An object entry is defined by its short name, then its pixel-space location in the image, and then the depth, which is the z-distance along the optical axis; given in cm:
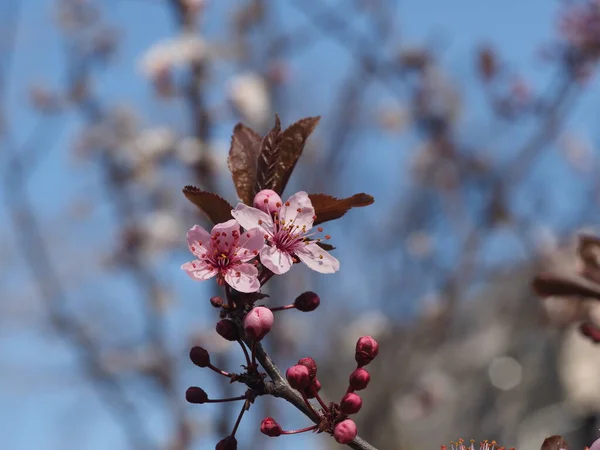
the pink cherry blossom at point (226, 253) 63
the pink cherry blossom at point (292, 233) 64
